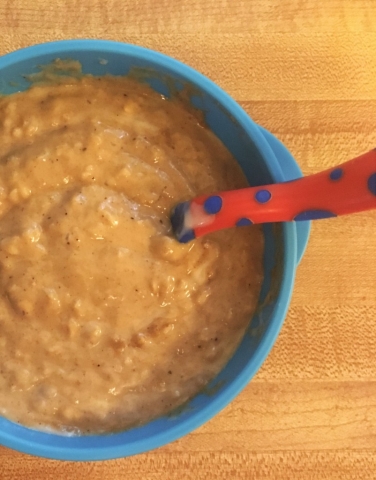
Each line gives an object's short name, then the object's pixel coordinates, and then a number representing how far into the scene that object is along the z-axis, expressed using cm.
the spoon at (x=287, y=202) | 14
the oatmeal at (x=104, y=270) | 19
